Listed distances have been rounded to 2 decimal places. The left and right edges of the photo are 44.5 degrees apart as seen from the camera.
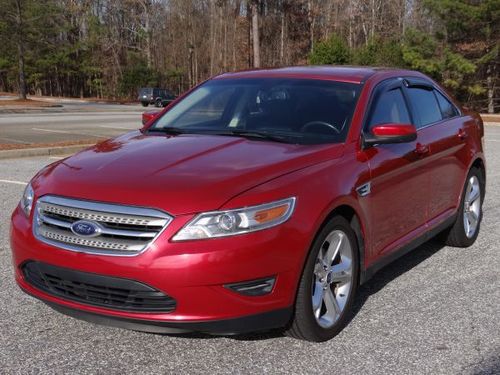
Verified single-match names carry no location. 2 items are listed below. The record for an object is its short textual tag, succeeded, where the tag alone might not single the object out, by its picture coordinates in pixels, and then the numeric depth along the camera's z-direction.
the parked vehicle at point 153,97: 47.44
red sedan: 3.11
